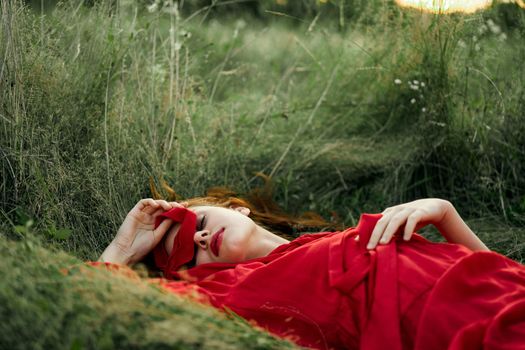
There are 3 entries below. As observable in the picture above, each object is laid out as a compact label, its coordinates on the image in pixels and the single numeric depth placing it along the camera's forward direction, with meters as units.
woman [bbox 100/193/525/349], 1.91
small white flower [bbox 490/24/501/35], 3.75
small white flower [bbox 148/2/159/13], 3.24
